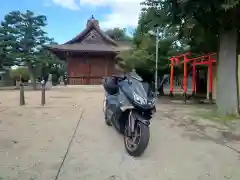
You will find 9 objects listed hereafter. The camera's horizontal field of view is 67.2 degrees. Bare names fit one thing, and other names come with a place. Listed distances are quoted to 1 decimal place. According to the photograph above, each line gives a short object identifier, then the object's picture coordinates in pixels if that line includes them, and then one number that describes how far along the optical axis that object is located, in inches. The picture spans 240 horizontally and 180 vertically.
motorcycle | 97.8
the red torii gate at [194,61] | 295.3
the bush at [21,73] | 986.4
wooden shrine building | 669.1
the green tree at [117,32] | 1279.1
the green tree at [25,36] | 617.9
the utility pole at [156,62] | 352.1
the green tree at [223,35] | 176.4
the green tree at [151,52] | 365.2
